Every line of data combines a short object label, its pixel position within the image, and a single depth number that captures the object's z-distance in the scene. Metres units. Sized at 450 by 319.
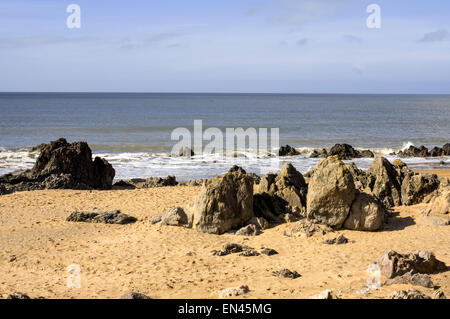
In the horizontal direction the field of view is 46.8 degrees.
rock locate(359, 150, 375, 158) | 32.03
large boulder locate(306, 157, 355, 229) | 12.04
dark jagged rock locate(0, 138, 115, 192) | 18.14
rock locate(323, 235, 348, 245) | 11.38
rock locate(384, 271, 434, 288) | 8.30
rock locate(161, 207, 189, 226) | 12.88
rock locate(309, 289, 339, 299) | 7.32
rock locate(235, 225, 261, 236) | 12.34
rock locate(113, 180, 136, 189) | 19.72
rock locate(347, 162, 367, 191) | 14.69
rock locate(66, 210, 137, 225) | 13.65
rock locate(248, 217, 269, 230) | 12.64
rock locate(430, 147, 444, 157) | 32.16
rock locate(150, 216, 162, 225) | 13.25
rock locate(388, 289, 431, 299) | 7.48
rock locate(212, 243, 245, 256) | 11.00
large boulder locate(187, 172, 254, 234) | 12.48
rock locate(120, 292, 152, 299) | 8.12
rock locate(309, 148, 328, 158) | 32.02
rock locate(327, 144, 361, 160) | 31.08
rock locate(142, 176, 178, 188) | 19.61
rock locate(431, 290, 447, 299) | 7.69
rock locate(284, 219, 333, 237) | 11.93
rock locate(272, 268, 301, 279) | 9.31
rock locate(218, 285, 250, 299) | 8.24
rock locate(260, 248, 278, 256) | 10.91
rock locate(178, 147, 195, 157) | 31.61
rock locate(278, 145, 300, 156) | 32.94
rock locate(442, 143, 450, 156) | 32.47
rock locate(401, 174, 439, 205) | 13.72
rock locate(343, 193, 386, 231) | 12.06
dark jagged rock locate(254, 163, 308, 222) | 13.23
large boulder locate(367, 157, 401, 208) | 14.08
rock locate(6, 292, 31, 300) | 7.91
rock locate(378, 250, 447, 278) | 8.74
